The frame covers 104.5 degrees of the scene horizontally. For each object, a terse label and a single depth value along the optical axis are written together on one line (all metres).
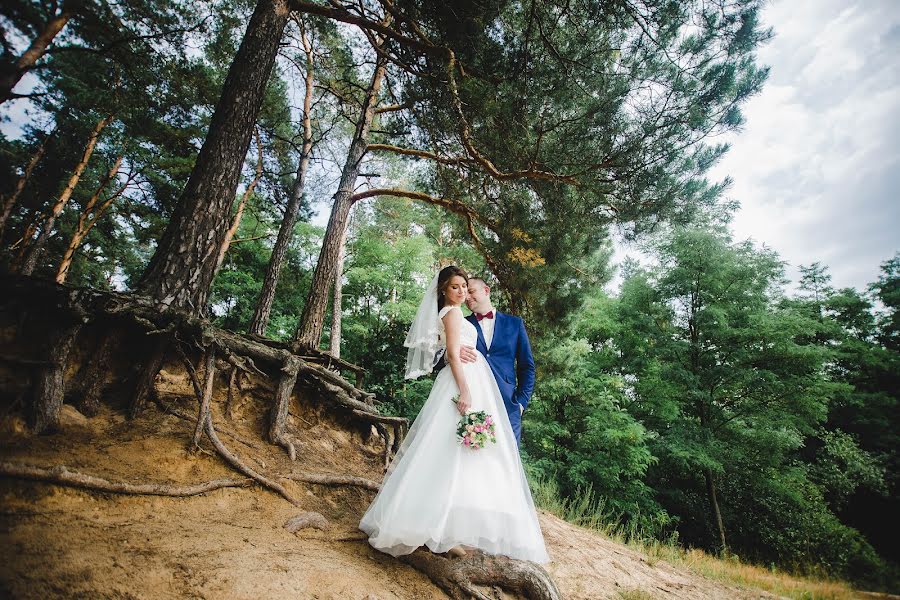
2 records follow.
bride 2.09
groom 2.74
